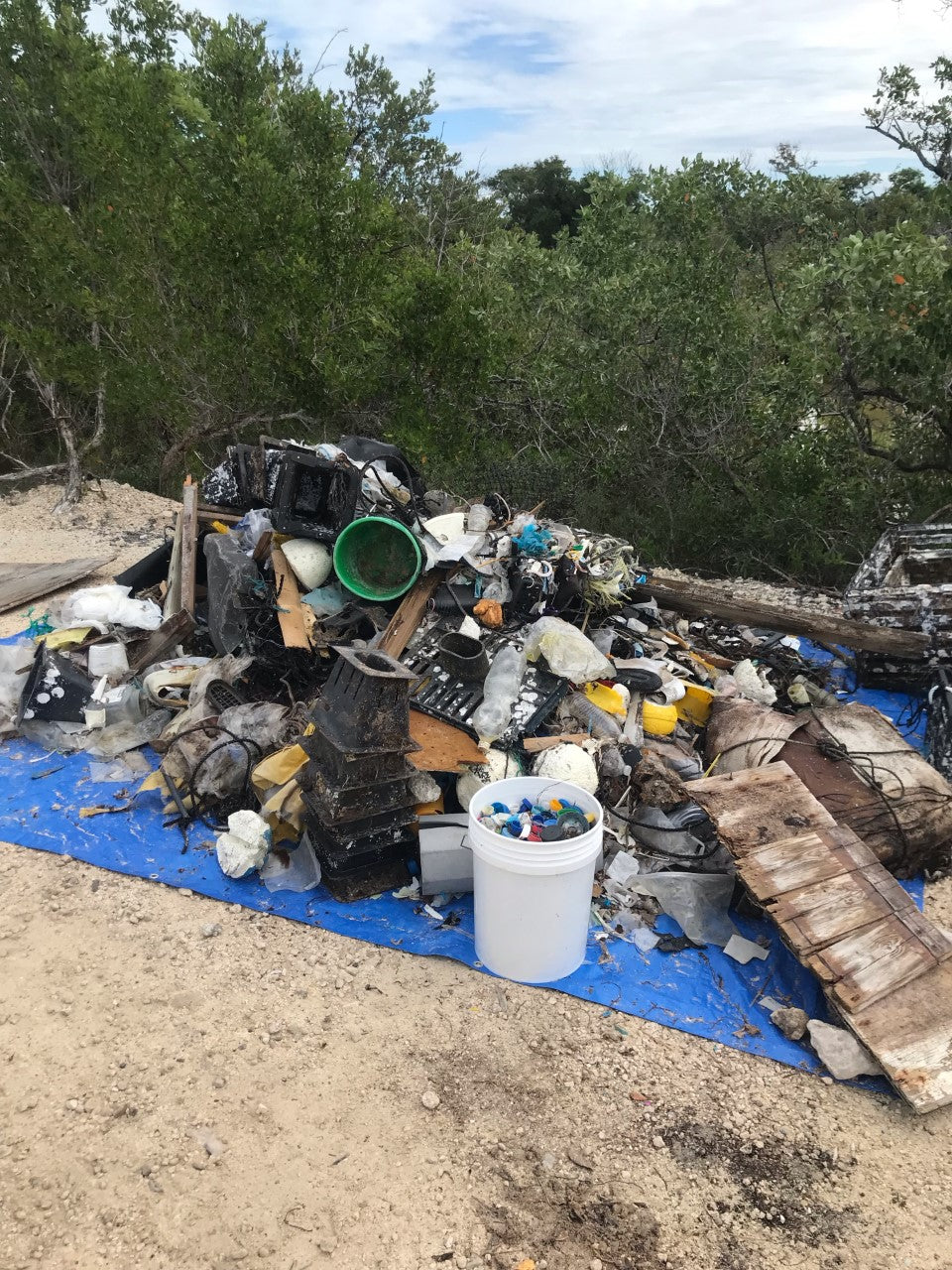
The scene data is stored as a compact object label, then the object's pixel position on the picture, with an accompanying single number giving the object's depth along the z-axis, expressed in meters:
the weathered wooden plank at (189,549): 5.18
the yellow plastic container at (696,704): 4.51
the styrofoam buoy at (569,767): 3.56
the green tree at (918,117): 7.99
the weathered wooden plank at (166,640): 4.95
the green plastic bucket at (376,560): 4.66
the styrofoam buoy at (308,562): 4.77
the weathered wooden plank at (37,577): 6.90
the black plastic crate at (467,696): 3.92
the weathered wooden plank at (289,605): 4.50
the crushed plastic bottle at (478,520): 4.98
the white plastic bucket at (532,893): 2.77
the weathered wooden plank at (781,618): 5.02
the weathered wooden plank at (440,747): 3.75
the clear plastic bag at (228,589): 4.67
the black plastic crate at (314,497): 4.75
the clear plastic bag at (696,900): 3.28
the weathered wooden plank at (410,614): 4.36
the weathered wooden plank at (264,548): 4.97
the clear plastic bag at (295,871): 3.50
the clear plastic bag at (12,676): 4.76
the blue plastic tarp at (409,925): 2.93
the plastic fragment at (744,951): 3.16
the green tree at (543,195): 24.33
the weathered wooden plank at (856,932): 2.60
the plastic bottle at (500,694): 3.85
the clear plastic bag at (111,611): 5.27
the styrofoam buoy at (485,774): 3.71
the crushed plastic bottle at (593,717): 3.98
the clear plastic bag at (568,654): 4.18
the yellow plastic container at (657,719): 4.22
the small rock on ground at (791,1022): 2.83
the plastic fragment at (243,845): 3.48
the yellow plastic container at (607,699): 4.14
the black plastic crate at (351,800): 3.20
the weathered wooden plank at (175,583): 5.31
